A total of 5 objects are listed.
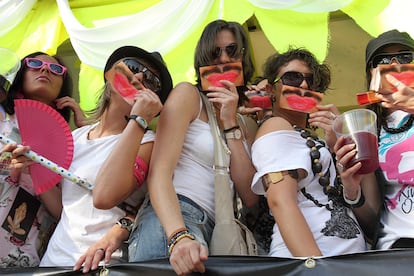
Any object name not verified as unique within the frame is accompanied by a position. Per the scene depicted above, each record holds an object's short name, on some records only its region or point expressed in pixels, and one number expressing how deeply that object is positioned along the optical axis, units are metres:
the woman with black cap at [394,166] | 1.96
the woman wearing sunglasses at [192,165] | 1.73
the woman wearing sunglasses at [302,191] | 1.81
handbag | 1.82
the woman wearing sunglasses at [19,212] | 2.20
